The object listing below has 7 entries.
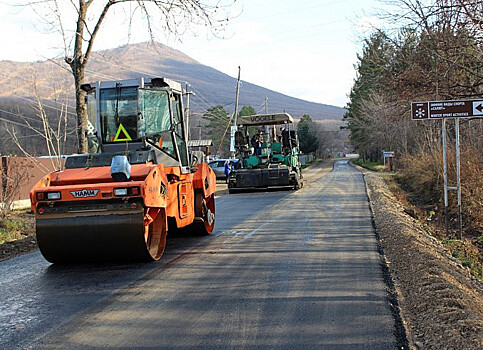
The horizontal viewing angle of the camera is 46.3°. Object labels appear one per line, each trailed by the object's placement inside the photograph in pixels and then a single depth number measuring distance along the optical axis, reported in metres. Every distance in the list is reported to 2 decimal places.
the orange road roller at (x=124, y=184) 7.60
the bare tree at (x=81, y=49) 15.23
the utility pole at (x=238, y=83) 48.78
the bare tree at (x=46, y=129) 15.44
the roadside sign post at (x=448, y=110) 11.53
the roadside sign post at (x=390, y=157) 47.41
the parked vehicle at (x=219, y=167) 35.99
